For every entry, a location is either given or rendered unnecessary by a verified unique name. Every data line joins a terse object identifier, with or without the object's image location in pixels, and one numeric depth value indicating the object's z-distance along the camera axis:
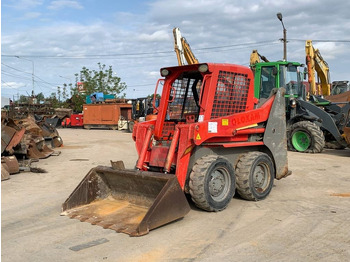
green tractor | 12.83
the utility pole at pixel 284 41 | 28.80
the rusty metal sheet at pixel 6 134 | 9.91
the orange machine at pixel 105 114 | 30.08
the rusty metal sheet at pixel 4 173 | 8.66
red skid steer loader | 5.34
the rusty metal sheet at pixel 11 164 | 9.25
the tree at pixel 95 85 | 46.56
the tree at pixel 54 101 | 43.36
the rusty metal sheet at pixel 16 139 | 10.07
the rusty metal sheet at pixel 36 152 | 11.93
